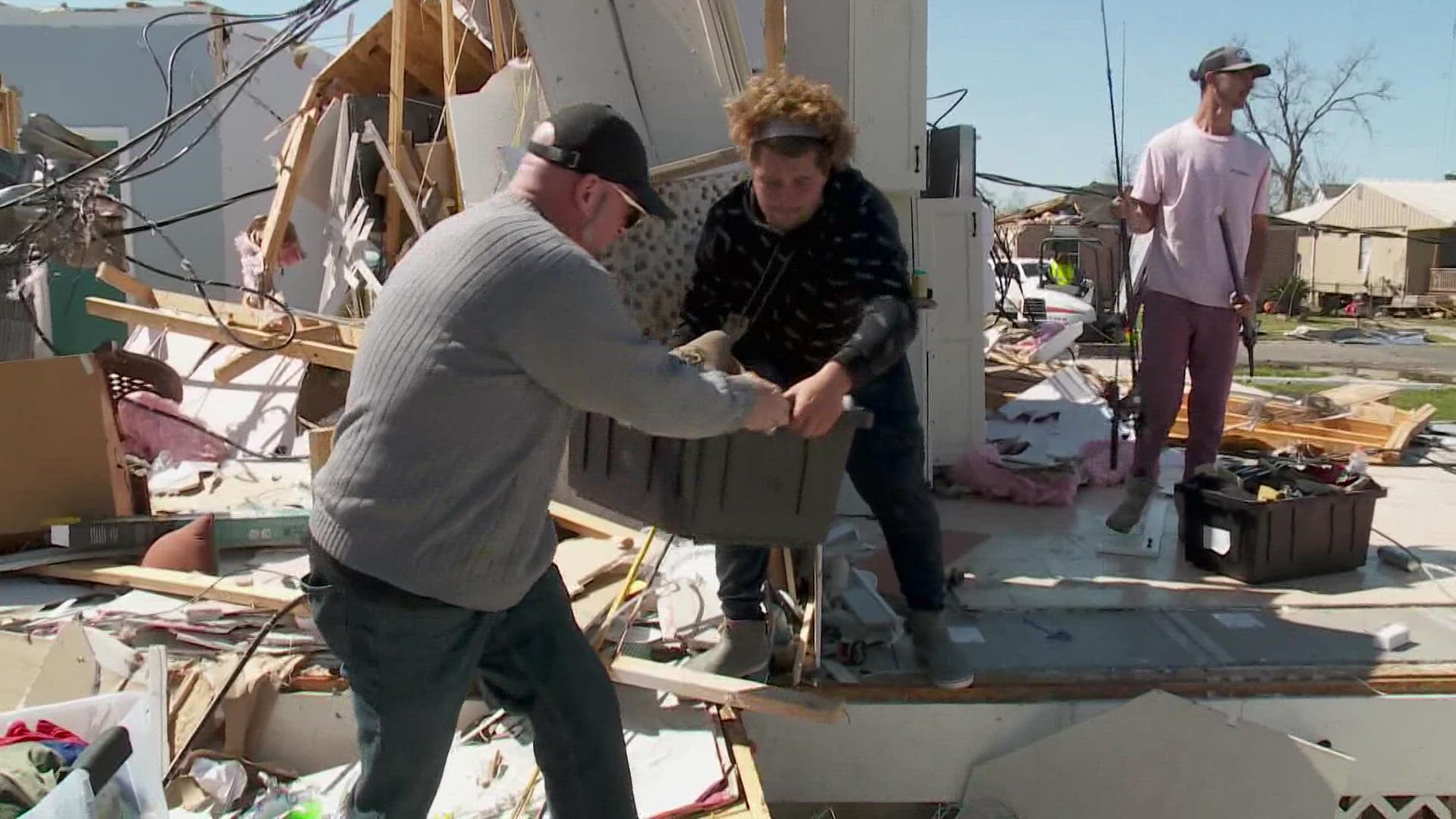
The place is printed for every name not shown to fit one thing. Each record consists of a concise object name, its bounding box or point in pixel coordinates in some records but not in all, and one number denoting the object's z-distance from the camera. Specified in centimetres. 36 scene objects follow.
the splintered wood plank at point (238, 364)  558
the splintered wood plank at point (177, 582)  324
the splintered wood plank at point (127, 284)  555
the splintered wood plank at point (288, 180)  649
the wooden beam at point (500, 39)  409
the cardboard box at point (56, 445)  383
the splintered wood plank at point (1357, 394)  688
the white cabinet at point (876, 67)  433
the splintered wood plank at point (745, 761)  248
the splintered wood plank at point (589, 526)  379
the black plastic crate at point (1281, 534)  367
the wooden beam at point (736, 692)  269
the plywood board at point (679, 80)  374
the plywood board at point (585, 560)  339
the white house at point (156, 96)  1204
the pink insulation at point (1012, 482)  480
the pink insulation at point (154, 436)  548
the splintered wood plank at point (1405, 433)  562
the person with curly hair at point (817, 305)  261
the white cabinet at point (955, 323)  516
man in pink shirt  399
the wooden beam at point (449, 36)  426
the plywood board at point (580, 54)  362
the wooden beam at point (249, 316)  482
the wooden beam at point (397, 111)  523
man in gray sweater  172
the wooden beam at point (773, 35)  372
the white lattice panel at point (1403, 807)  299
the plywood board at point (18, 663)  298
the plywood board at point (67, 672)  288
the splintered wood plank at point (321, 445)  394
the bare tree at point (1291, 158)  4172
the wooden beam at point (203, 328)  463
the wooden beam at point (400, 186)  560
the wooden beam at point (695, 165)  339
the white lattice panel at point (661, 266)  334
